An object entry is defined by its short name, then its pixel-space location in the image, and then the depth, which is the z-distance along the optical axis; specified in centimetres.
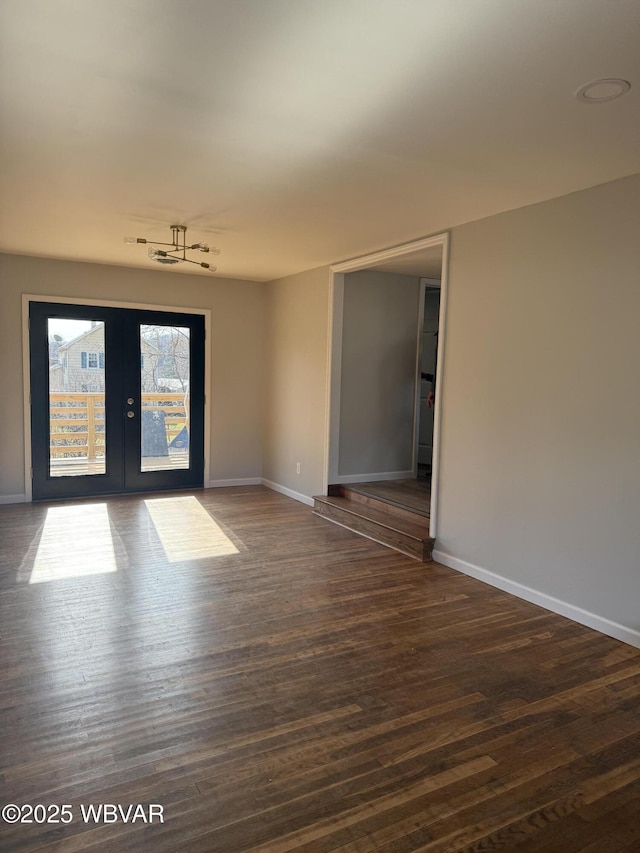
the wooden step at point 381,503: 497
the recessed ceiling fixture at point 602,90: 216
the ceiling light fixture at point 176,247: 445
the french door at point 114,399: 615
